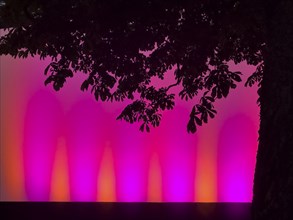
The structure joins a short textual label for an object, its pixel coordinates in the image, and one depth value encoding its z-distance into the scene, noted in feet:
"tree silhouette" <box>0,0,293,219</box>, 14.03
